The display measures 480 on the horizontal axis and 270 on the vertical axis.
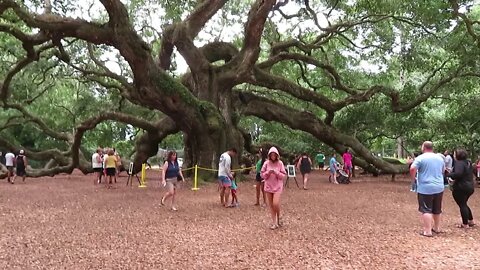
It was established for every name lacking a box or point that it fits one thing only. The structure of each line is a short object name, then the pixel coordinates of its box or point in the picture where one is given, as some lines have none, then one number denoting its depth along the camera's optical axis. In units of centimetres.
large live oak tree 1553
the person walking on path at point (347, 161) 2150
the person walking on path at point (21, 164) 2134
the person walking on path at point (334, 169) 2119
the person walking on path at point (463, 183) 906
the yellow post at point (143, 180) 1889
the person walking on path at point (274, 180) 893
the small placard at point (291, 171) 1750
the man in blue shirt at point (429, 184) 832
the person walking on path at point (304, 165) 1838
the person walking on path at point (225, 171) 1167
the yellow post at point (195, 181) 1644
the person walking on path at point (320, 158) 3024
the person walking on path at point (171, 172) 1160
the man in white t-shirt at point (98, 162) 1972
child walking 1198
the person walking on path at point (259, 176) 1227
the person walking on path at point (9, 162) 2185
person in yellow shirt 1829
